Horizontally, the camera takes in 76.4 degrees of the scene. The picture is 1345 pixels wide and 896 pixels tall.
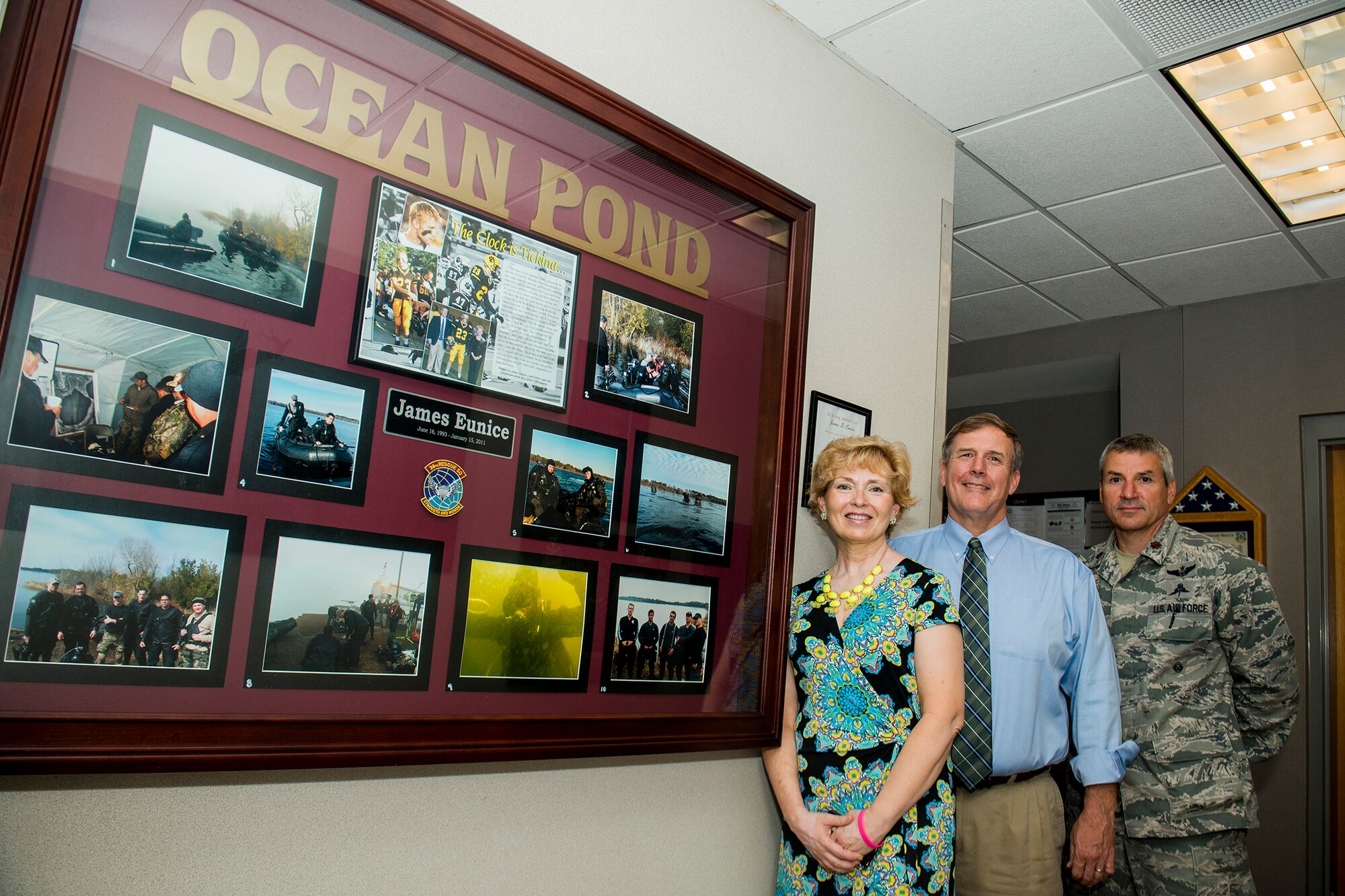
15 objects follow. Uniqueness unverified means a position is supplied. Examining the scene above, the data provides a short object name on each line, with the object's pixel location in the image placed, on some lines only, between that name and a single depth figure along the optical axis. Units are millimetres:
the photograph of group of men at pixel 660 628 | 1586
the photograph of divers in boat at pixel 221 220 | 1106
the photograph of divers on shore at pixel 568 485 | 1464
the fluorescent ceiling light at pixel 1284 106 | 2381
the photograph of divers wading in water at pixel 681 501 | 1634
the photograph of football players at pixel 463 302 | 1323
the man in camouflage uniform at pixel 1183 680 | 2406
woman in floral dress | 1659
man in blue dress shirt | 2008
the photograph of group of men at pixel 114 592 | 1008
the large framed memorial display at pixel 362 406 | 1044
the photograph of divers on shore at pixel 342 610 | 1184
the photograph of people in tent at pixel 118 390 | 1018
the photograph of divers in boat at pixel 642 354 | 1594
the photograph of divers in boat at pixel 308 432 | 1189
